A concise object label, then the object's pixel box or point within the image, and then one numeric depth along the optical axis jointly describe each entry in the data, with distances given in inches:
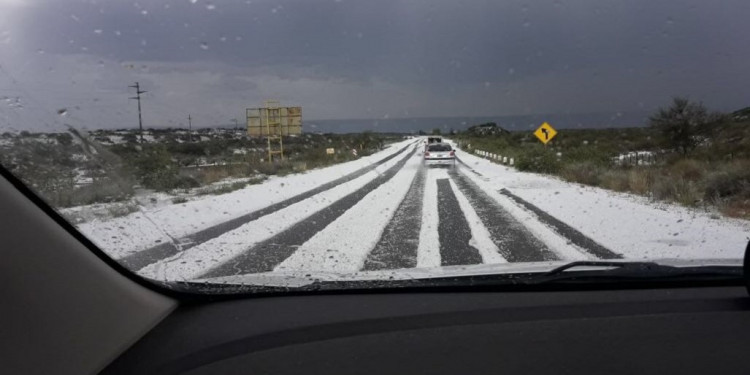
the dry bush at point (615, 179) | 496.0
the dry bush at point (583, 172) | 530.0
